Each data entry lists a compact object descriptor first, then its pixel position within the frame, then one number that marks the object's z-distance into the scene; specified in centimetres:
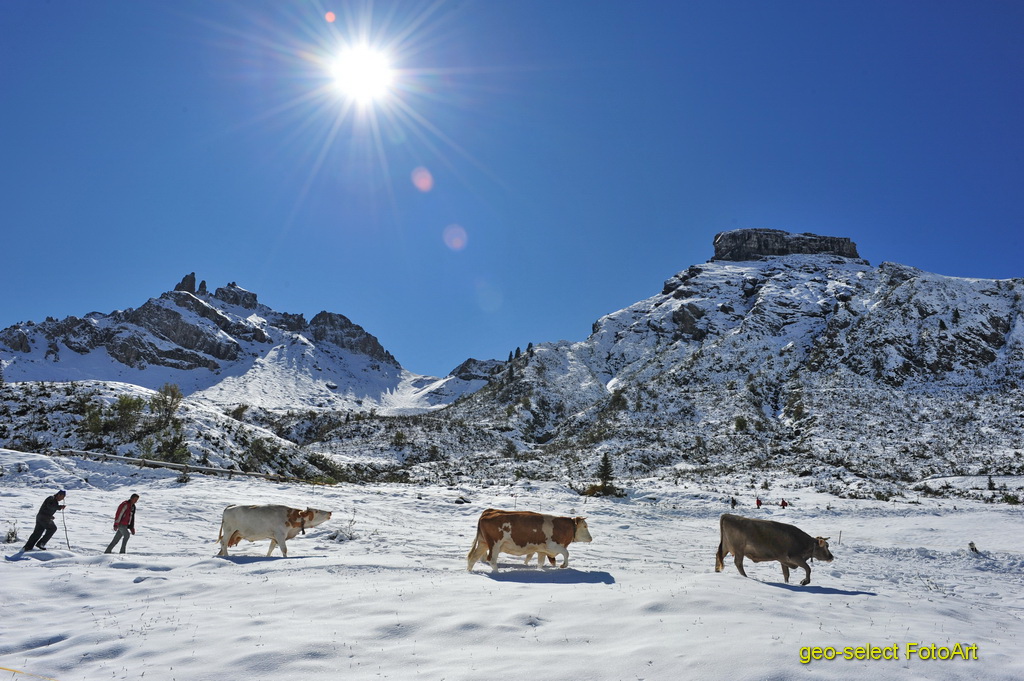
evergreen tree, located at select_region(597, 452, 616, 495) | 2755
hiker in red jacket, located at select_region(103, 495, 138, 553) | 1145
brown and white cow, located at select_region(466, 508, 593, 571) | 1076
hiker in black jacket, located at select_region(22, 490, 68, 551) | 1064
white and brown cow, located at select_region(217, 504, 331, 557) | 1217
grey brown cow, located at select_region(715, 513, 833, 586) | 1012
